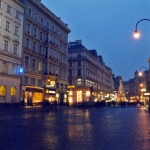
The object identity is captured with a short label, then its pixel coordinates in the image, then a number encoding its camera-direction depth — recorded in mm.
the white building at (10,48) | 42375
